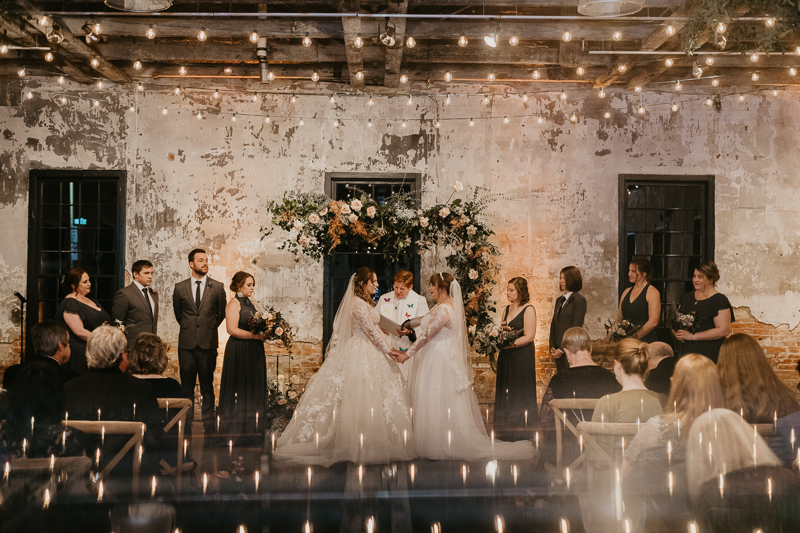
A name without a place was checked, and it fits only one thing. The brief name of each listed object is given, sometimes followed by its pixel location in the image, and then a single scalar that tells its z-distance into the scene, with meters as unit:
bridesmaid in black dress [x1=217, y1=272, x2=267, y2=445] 6.23
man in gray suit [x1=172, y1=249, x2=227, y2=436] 6.75
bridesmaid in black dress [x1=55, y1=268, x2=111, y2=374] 6.20
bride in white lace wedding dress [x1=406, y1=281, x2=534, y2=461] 5.27
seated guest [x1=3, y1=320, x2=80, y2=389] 4.07
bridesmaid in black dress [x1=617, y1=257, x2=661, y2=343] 6.71
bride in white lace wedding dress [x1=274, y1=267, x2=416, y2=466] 5.18
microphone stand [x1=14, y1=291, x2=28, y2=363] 7.63
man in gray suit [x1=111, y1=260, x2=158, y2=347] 6.65
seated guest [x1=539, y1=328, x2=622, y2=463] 4.64
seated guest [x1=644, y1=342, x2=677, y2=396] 4.33
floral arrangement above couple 6.84
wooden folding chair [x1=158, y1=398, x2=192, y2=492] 4.14
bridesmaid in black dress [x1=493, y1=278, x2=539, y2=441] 6.35
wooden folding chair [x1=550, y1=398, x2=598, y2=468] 4.35
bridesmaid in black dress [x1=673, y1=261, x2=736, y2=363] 6.24
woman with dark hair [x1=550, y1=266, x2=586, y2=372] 6.57
